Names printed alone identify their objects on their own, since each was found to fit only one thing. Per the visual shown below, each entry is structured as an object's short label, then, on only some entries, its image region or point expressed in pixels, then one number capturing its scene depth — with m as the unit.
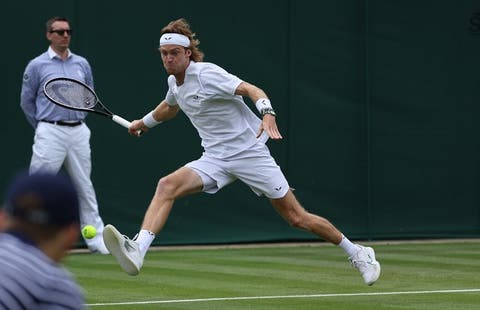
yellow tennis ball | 25.51
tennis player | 18.06
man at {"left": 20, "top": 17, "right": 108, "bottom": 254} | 25.04
